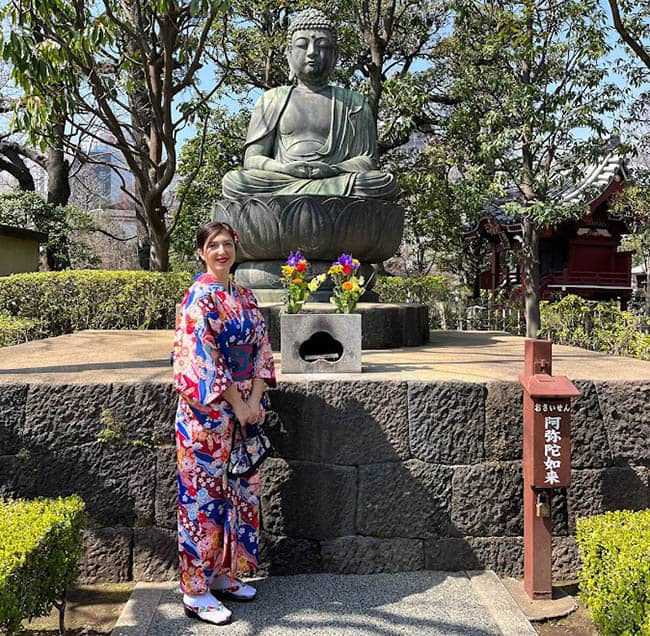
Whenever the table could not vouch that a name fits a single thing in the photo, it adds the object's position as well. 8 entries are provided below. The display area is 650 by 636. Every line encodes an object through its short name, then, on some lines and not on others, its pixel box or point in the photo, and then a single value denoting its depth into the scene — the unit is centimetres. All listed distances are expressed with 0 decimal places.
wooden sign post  257
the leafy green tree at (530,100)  903
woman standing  235
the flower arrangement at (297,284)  318
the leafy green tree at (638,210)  1134
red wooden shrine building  1473
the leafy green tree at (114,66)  575
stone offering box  306
